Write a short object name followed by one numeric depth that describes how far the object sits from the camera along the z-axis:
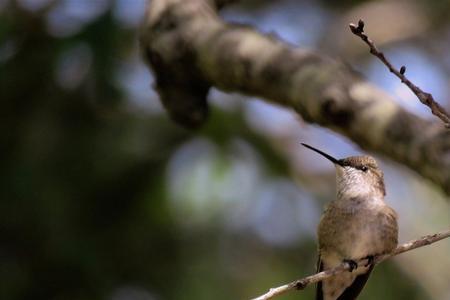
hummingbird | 7.16
